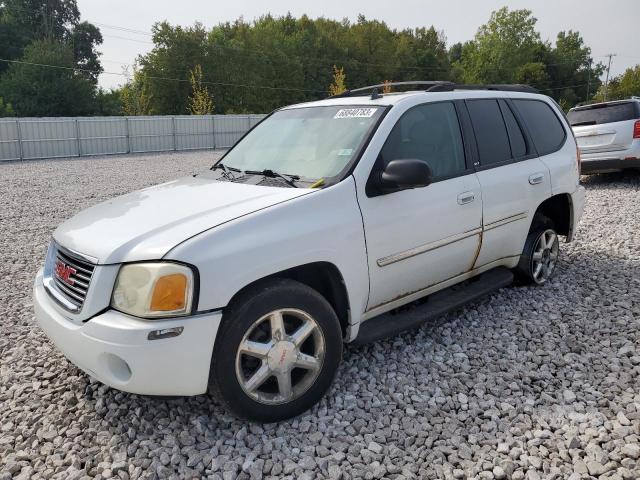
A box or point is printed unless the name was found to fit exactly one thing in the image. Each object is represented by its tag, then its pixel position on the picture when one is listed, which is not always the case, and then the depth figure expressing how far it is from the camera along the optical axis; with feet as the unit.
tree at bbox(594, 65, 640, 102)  238.68
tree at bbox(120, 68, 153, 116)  117.39
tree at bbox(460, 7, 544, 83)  238.68
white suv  8.36
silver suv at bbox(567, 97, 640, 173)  32.99
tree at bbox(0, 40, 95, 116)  155.84
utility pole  247.09
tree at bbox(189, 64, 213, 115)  113.60
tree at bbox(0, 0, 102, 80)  193.16
